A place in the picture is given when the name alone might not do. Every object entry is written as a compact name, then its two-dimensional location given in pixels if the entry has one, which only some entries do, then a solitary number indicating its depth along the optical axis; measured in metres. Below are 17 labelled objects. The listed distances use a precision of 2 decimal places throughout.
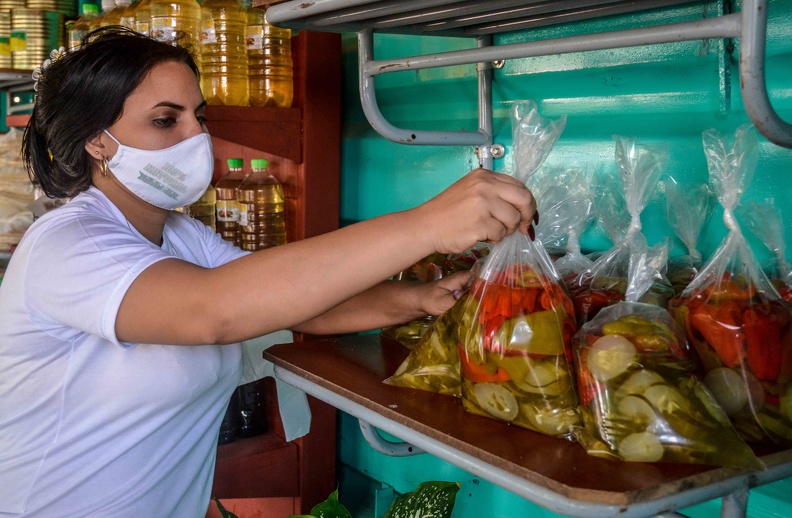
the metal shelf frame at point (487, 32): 0.73
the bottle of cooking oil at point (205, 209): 2.19
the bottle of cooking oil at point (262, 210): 1.94
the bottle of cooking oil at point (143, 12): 2.12
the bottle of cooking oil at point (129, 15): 2.14
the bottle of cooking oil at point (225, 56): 1.94
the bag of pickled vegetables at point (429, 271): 1.33
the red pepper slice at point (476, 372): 0.92
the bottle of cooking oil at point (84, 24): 2.51
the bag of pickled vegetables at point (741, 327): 0.82
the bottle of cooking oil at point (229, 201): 1.93
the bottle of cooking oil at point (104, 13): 2.37
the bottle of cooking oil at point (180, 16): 1.97
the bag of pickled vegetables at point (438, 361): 1.06
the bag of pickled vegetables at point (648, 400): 0.77
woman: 0.97
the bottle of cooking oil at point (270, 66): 1.91
